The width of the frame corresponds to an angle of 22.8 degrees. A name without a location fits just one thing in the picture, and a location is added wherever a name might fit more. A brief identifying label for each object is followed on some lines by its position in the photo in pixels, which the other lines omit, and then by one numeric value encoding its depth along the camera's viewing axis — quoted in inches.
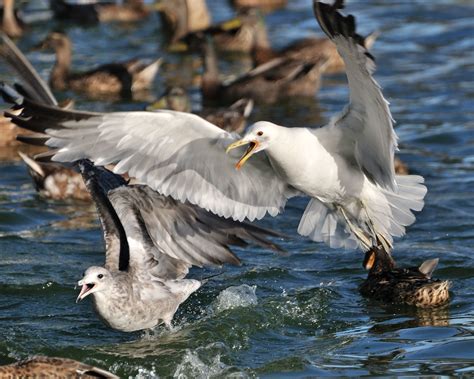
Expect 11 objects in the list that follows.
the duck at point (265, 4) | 903.1
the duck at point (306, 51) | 705.6
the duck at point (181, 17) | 807.1
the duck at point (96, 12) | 856.3
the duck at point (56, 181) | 469.4
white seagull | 318.7
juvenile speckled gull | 324.5
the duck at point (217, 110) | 560.1
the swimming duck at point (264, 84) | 656.4
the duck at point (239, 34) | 741.3
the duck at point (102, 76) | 663.8
